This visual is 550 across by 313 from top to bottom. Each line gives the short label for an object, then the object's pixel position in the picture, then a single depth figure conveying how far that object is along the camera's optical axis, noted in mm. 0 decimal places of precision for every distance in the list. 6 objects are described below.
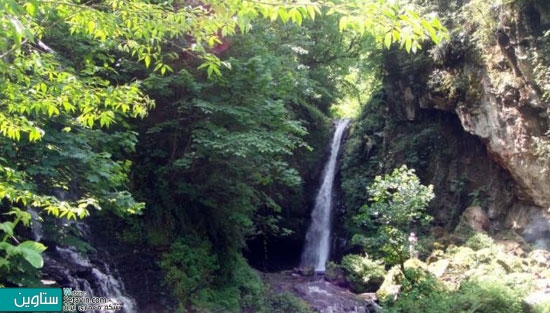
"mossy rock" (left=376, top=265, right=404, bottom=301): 10466
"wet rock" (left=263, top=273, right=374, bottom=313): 10539
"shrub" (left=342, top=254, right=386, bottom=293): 12016
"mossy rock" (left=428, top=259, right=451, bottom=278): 10695
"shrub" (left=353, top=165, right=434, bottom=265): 10062
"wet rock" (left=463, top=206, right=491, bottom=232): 12547
